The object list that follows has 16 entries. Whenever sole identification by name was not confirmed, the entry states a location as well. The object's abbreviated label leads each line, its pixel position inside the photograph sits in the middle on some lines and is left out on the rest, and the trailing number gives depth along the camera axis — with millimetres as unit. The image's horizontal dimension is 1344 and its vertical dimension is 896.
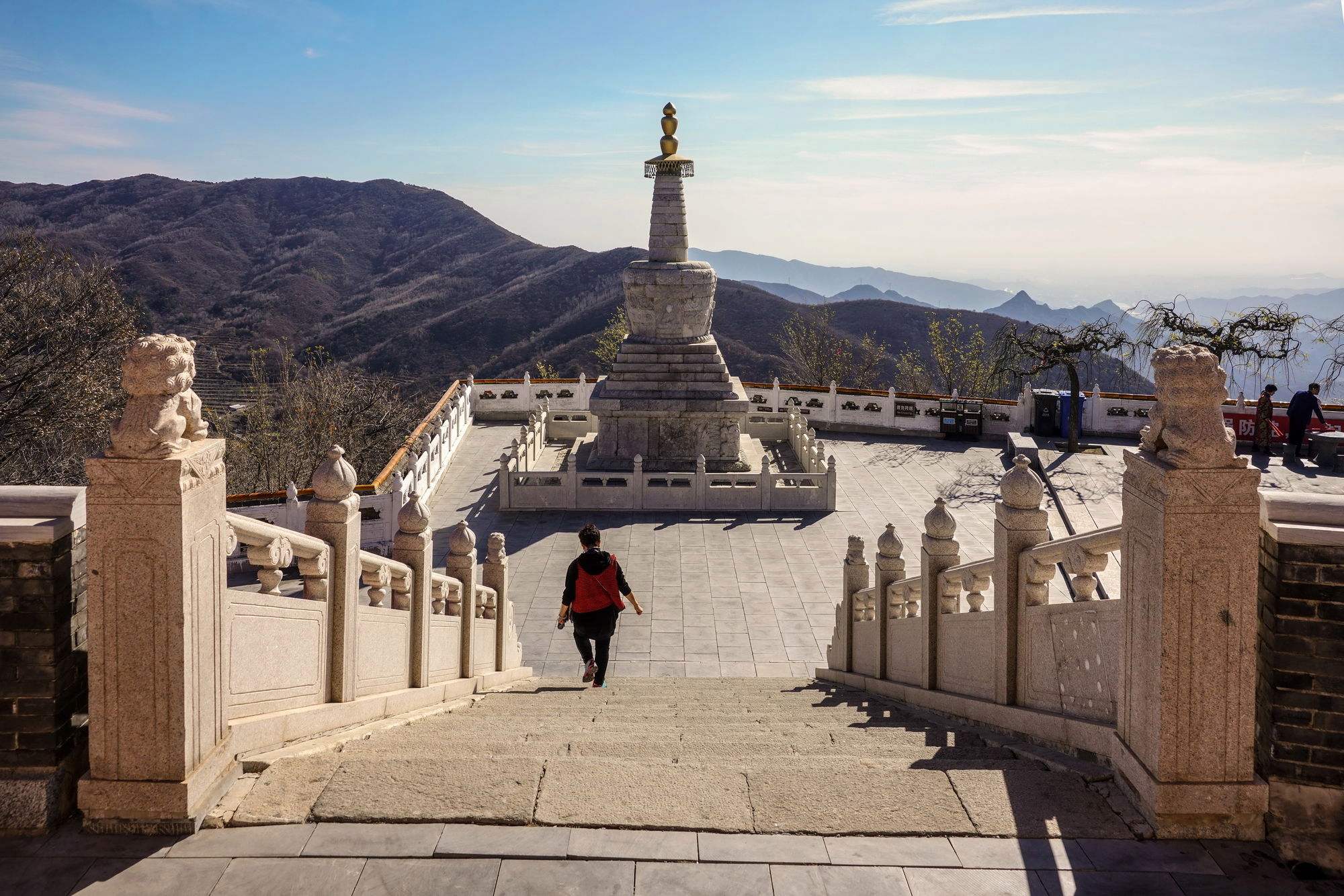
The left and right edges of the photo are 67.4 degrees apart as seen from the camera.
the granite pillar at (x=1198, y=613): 4602
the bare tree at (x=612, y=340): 38656
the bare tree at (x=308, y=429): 25891
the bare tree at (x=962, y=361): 35406
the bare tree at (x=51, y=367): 18391
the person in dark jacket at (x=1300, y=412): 19719
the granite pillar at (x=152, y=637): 4484
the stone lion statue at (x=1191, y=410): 4582
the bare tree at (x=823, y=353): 37688
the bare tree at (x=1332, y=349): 22656
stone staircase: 4734
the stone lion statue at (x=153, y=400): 4434
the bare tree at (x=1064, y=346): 22742
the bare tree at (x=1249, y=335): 23188
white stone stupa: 20453
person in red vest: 8992
